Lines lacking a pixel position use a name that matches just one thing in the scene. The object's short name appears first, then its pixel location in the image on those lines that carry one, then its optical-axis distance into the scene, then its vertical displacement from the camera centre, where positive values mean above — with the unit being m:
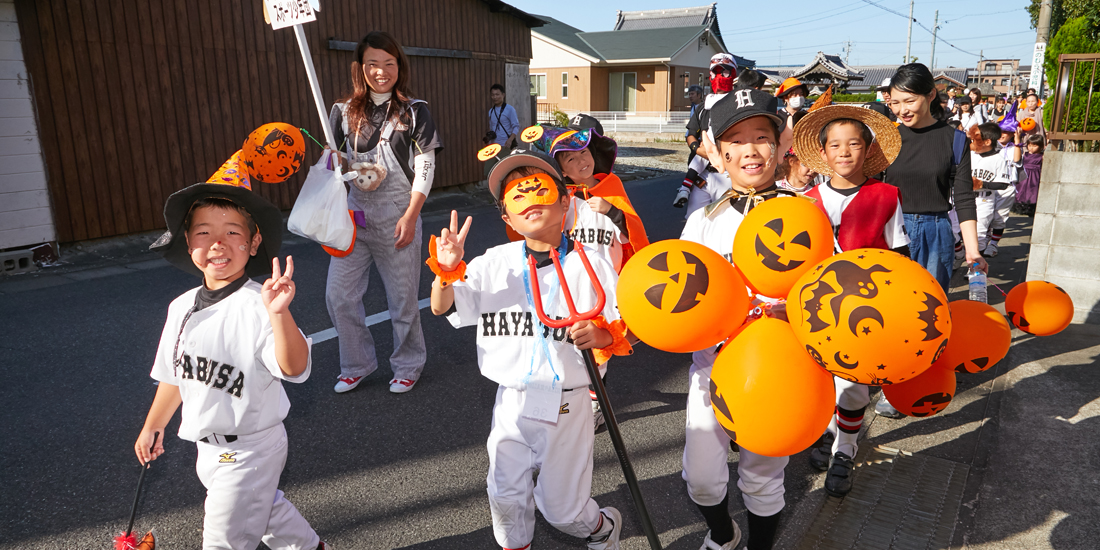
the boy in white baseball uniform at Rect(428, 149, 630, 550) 2.35 -0.81
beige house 35.12 +3.12
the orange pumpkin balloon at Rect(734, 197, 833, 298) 1.88 -0.33
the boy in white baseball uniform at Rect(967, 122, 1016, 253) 8.02 -0.64
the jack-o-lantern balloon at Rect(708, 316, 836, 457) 1.76 -0.71
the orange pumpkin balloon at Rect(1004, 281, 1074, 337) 2.67 -0.75
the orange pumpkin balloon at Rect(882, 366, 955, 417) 2.27 -0.91
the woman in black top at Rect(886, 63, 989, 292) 3.76 -0.28
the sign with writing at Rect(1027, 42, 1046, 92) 13.04 +1.13
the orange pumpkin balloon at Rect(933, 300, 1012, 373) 2.25 -0.73
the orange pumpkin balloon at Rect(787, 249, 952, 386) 1.59 -0.46
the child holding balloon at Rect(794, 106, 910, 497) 3.13 -0.34
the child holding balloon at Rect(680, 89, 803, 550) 2.46 -0.93
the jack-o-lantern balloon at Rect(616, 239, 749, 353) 1.81 -0.46
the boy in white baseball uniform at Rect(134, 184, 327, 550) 2.16 -0.76
